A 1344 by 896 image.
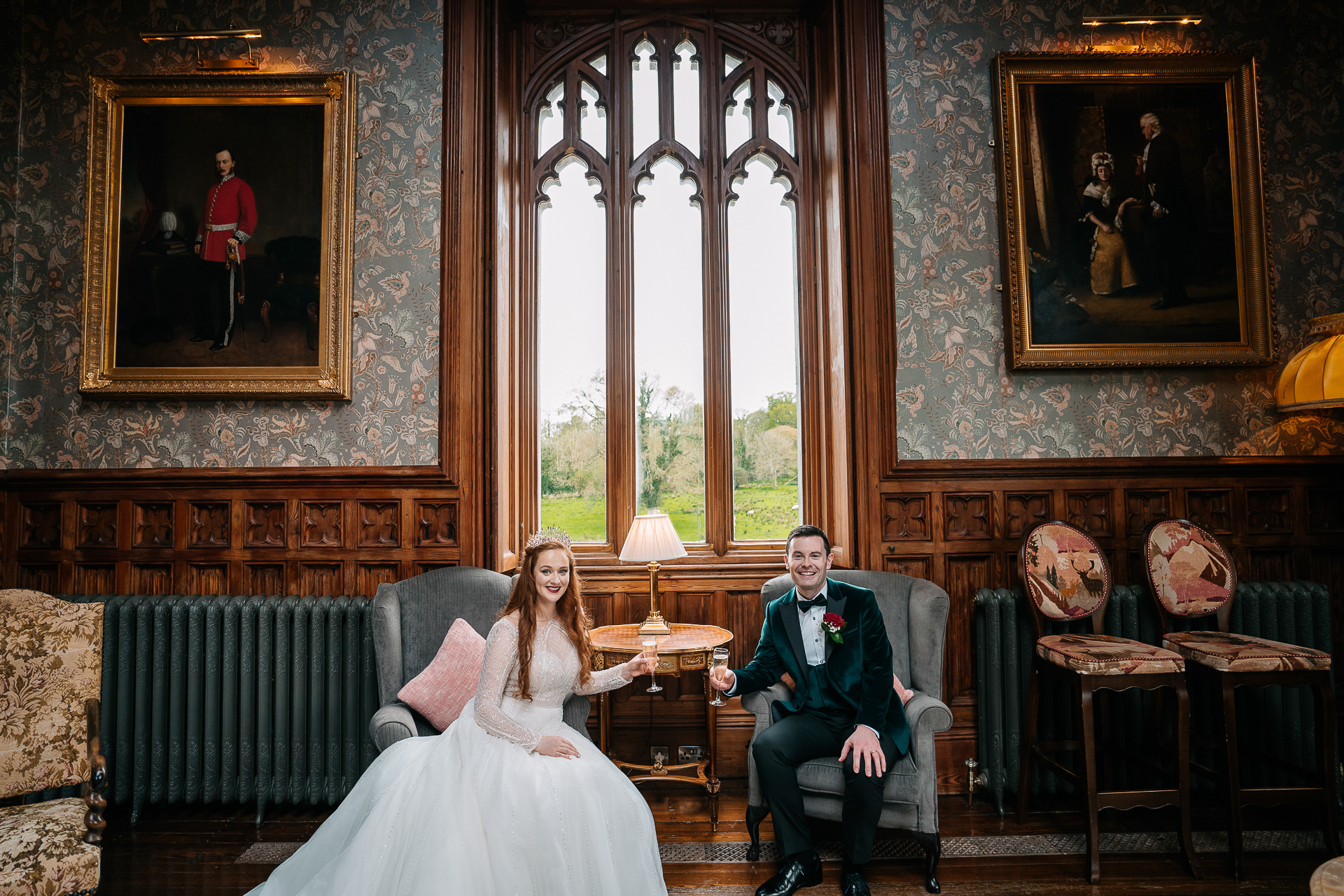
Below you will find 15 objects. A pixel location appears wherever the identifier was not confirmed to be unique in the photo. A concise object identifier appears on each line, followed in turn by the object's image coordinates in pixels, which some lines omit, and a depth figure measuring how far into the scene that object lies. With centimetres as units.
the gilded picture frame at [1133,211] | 378
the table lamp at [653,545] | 350
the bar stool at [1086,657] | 288
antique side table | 331
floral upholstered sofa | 212
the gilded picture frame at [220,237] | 374
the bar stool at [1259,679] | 288
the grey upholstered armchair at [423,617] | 302
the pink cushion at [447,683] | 295
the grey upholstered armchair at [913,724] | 272
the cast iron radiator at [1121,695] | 344
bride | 220
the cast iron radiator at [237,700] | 337
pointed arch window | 430
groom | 267
